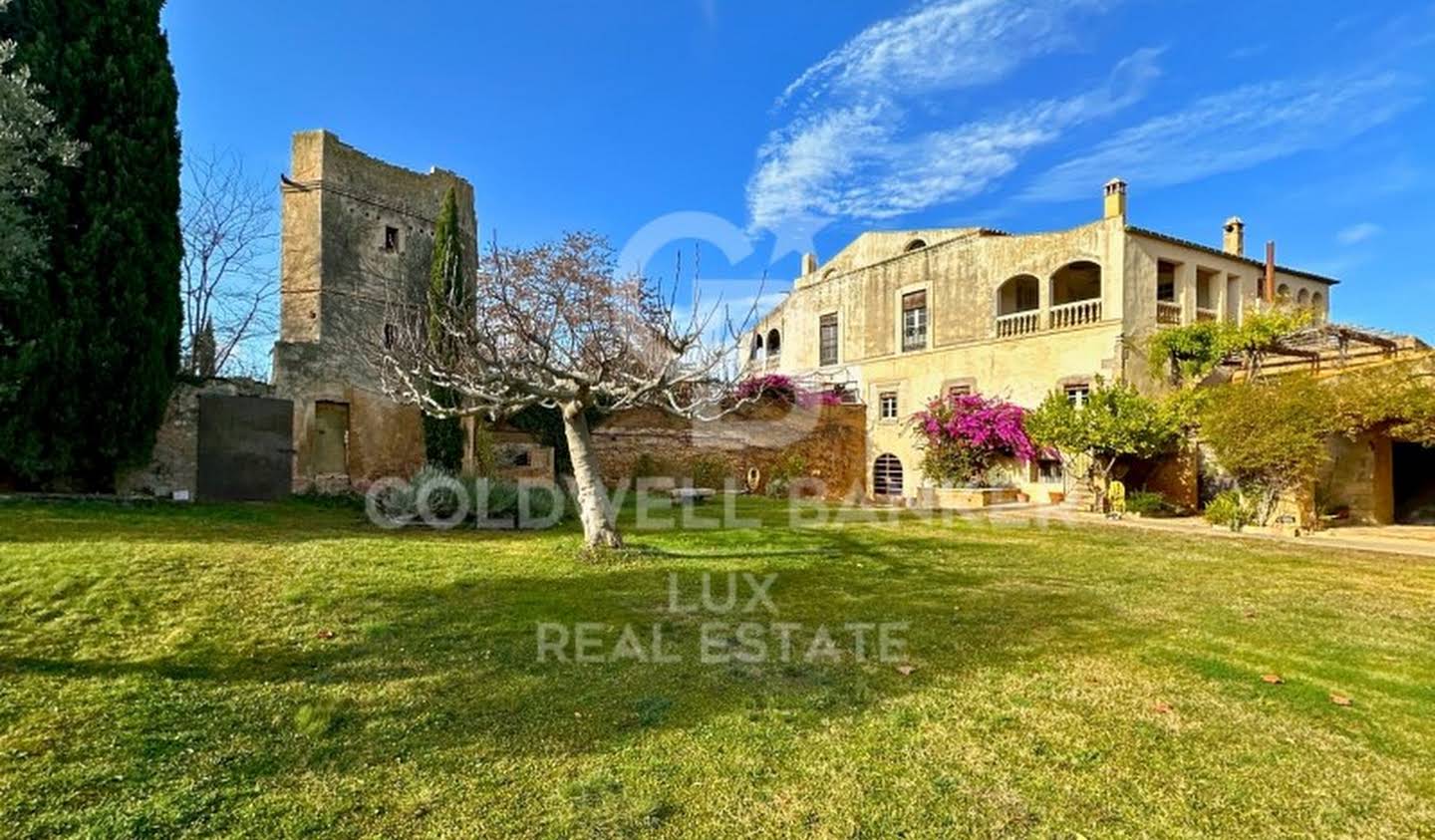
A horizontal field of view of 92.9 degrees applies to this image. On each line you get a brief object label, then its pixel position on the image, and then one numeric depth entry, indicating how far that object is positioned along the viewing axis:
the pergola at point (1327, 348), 13.85
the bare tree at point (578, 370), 6.93
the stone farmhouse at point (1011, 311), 15.70
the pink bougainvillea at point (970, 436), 16.61
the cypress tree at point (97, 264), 9.42
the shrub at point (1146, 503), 13.85
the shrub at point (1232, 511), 11.81
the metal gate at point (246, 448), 11.80
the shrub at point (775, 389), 18.14
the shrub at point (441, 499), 9.99
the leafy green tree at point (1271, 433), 11.10
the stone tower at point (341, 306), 13.14
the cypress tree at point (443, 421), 13.85
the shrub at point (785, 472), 17.58
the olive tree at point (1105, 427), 13.77
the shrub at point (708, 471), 17.12
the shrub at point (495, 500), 9.95
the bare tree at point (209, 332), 17.36
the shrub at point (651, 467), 16.64
